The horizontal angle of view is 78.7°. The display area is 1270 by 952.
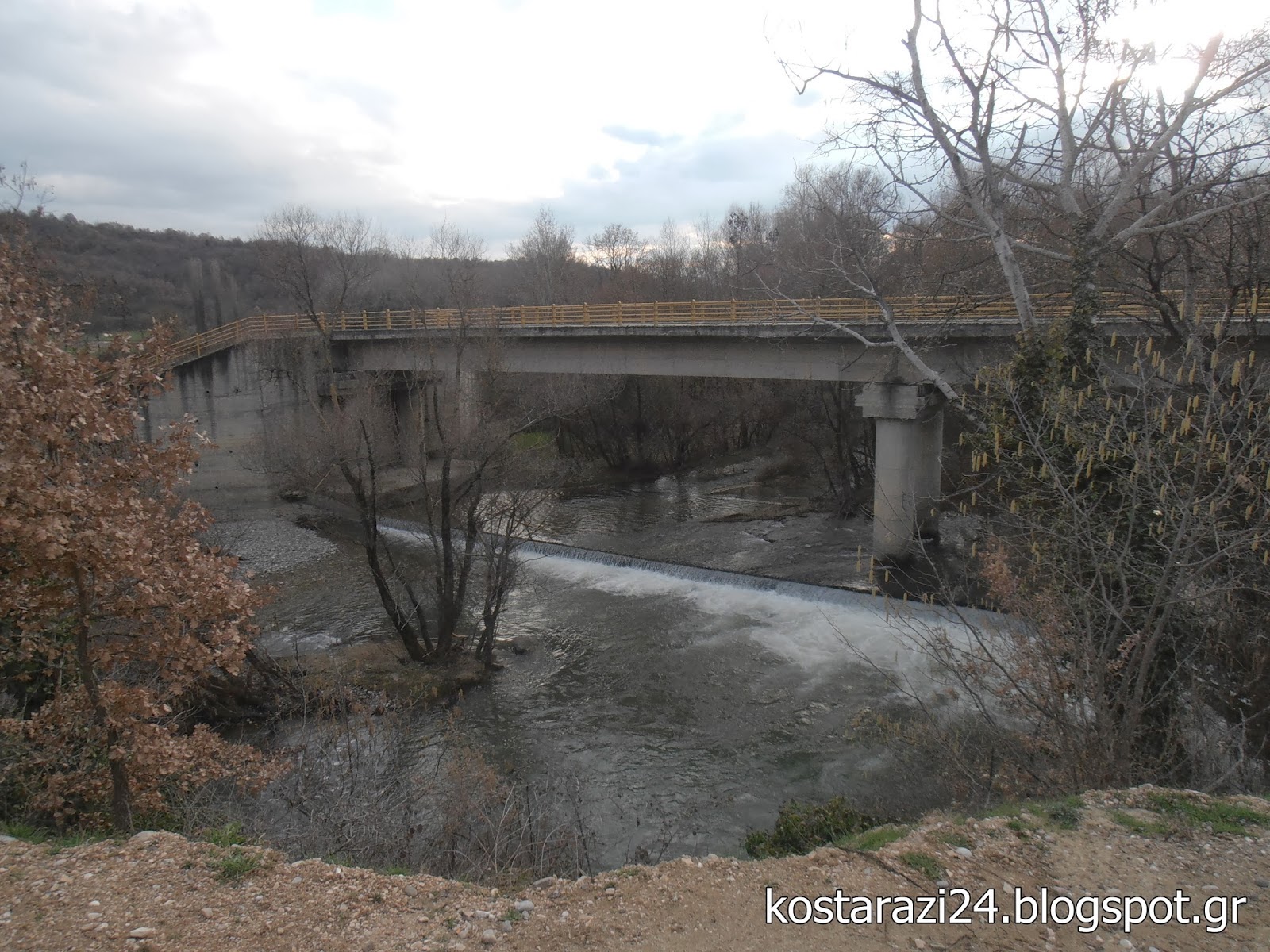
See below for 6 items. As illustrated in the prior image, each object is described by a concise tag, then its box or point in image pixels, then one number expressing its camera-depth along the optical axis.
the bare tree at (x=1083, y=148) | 9.83
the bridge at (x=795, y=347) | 18.48
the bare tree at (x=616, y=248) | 55.91
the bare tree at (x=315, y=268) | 28.42
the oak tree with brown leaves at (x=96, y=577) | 5.29
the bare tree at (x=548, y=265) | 45.28
